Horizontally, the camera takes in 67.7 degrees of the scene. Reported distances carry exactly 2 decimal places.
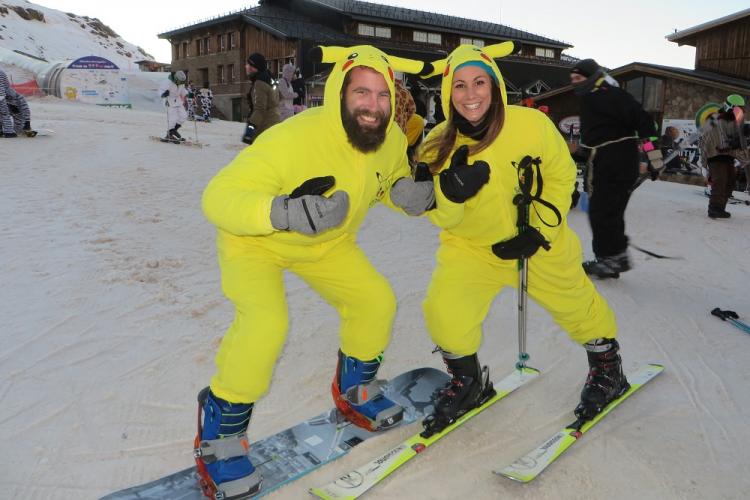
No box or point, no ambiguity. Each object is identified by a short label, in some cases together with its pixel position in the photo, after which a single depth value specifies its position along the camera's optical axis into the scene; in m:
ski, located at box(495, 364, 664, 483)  2.56
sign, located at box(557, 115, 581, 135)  19.89
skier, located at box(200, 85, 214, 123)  24.59
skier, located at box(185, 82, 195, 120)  21.83
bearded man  2.23
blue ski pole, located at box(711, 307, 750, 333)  4.38
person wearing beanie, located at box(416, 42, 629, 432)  2.70
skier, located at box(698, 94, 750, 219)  8.48
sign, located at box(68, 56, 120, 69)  24.19
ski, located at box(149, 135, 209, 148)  13.20
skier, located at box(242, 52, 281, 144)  9.20
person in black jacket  5.44
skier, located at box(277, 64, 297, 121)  12.38
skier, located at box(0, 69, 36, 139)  11.48
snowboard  2.43
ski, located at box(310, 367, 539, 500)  2.46
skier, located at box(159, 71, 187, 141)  13.35
